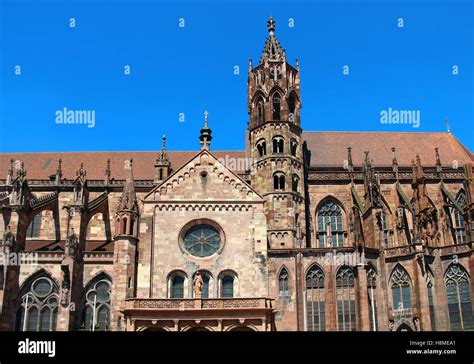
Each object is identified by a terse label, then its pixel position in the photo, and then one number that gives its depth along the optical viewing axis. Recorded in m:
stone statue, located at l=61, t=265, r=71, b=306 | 30.05
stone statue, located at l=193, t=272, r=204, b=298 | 28.89
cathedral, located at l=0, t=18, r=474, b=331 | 29.91
